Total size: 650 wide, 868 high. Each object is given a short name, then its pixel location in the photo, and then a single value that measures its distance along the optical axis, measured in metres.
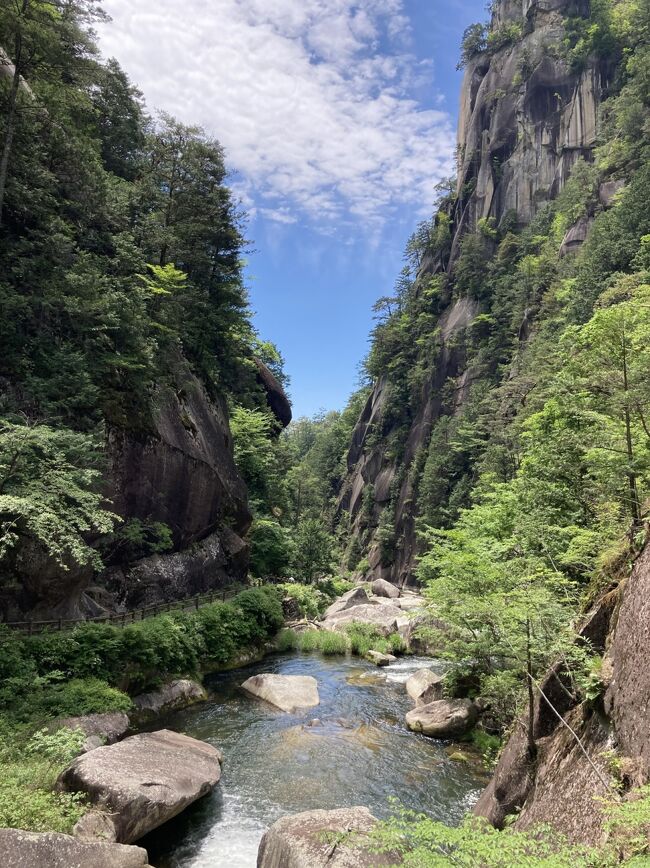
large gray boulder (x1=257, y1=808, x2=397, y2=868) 7.01
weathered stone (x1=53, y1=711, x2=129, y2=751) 11.04
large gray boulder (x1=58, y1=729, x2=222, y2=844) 8.42
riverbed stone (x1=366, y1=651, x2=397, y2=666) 23.12
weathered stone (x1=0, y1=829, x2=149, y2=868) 6.09
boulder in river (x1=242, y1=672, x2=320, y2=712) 16.58
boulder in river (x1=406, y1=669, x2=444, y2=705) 16.52
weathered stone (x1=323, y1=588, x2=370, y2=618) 32.83
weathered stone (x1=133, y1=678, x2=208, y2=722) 14.68
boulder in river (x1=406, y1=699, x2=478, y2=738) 14.26
